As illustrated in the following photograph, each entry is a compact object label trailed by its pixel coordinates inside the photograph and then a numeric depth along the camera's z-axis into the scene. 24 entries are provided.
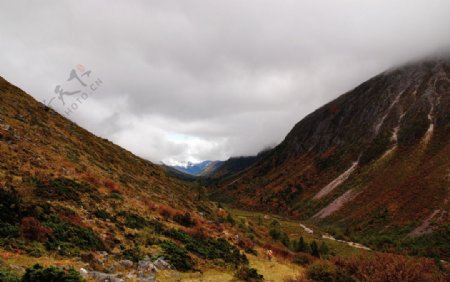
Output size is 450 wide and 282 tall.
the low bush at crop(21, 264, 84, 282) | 11.39
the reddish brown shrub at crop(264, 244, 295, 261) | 34.59
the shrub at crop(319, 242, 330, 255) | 54.79
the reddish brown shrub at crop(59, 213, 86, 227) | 19.58
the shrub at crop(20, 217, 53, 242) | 16.30
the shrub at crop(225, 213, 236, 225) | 52.35
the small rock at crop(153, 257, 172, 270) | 19.14
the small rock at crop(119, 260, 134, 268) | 17.70
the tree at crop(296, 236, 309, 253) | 50.17
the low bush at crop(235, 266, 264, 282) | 20.70
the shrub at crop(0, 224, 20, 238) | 15.49
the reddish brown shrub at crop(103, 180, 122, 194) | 31.21
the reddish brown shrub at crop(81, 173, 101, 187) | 29.62
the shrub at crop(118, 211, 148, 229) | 24.46
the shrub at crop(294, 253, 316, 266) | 32.69
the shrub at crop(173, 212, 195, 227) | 32.69
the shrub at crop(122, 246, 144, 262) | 18.78
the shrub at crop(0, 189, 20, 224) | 16.50
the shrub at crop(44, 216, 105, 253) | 16.77
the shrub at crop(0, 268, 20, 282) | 10.98
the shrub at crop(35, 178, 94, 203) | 22.38
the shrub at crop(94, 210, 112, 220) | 23.23
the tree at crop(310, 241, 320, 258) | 45.62
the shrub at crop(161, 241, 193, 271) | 20.51
